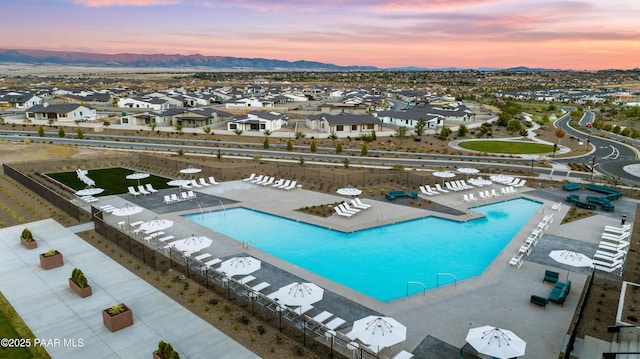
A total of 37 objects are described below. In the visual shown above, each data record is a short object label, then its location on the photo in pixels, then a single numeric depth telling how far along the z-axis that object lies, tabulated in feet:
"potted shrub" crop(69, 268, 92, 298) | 60.18
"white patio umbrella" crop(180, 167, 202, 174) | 127.38
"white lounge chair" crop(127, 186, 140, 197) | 115.35
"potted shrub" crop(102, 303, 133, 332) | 51.90
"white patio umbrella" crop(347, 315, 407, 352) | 45.34
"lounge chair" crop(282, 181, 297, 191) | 126.71
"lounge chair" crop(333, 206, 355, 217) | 101.57
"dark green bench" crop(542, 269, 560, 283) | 67.72
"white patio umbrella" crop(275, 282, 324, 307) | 53.72
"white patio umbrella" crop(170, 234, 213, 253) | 70.96
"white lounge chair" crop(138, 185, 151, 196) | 116.65
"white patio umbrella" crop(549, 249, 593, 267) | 65.46
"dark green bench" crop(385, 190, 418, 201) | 116.88
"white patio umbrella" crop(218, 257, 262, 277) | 62.18
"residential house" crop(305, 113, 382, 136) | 236.84
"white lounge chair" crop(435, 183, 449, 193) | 123.28
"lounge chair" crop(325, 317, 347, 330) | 53.81
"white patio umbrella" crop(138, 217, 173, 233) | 79.71
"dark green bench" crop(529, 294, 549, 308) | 59.79
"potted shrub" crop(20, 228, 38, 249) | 76.75
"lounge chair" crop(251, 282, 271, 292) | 63.96
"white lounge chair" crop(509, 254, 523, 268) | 73.97
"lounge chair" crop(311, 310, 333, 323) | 55.52
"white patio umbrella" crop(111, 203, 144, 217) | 87.71
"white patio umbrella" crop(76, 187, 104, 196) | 104.15
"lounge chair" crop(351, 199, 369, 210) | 106.73
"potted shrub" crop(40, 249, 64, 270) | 68.85
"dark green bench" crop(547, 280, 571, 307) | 60.85
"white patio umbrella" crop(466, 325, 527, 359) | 43.96
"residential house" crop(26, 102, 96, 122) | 270.20
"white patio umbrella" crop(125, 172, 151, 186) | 120.35
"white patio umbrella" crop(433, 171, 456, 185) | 127.53
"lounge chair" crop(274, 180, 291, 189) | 127.80
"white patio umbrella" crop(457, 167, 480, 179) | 127.75
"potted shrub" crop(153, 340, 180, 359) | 43.09
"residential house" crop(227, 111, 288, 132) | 241.16
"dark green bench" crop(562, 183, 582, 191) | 126.41
